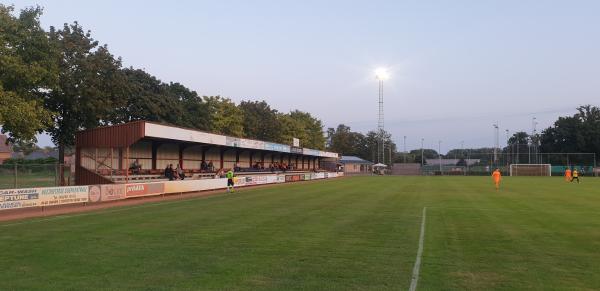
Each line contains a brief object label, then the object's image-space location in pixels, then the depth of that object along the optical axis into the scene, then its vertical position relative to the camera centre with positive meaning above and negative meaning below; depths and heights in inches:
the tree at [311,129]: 3969.0 +253.0
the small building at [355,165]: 4835.1 -45.8
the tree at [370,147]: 6235.2 +163.0
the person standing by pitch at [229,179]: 1395.2 -48.9
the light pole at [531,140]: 5321.9 +211.0
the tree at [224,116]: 2623.0 +229.7
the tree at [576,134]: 3900.1 +198.3
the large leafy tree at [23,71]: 962.7 +177.9
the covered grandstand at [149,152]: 1231.8 +28.6
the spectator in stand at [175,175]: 1397.1 -37.9
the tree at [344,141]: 6131.9 +237.4
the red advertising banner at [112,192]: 1010.5 -61.0
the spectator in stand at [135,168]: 1375.5 -18.1
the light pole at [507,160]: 3838.6 -1.8
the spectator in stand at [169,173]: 1357.0 -31.3
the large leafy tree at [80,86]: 1296.8 +194.7
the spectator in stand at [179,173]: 1422.9 -32.9
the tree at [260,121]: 3021.7 +247.2
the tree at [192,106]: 2395.4 +263.9
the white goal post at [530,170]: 3398.1 -67.7
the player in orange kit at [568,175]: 2214.0 -68.7
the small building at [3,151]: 3893.5 +81.7
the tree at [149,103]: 1995.6 +231.4
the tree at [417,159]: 7211.6 +16.0
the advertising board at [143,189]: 1093.1 -62.0
